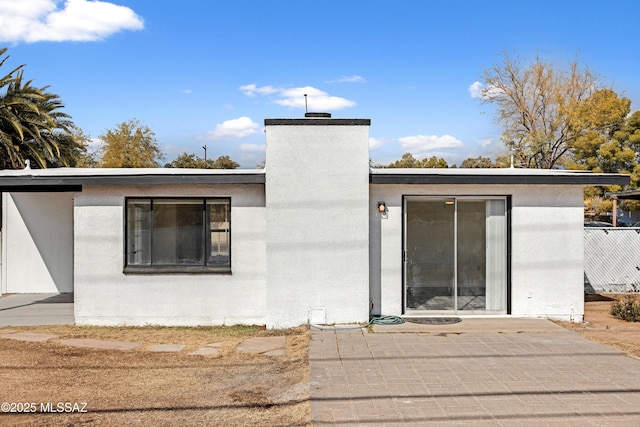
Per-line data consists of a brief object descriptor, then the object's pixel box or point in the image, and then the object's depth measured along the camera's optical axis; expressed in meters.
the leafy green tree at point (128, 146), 38.47
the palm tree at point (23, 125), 18.00
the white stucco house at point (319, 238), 8.52
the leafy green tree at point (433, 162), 42.92
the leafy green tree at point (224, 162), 50.44
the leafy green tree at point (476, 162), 51.21
